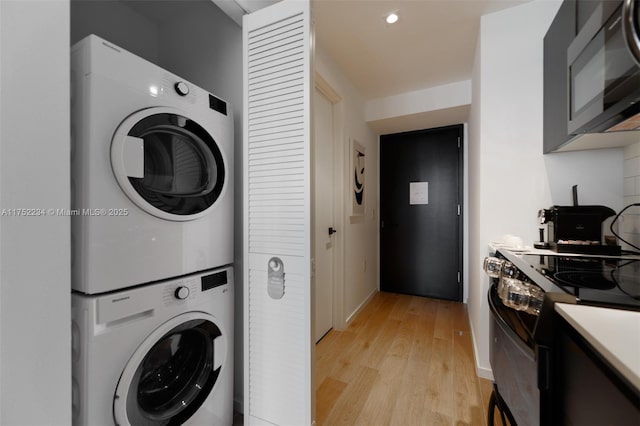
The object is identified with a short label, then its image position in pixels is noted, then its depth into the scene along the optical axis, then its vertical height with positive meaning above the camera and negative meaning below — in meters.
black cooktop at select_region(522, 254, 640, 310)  0.64 -0.20
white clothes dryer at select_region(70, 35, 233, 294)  0.85 +0.15
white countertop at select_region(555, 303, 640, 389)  0.41 -0.23
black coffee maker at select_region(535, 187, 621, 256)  1.30 -0.09
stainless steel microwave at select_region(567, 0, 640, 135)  0.80 +0.49
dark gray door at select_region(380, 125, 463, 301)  3.18 +0.00
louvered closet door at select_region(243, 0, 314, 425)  1.12 -0.01
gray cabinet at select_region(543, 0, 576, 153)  1.25 +0.71
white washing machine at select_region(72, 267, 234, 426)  0.84 -0.53
